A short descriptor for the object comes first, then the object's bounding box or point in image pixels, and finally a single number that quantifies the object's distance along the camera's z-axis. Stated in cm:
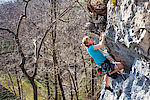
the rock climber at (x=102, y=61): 384
